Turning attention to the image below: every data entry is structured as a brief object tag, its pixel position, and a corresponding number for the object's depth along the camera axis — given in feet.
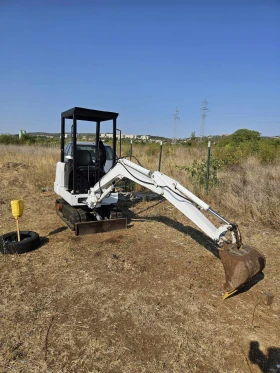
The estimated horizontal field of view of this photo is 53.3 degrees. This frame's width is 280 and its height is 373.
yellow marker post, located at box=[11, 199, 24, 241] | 15.44
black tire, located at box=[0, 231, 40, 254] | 15.48
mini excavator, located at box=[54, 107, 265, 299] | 11.41
